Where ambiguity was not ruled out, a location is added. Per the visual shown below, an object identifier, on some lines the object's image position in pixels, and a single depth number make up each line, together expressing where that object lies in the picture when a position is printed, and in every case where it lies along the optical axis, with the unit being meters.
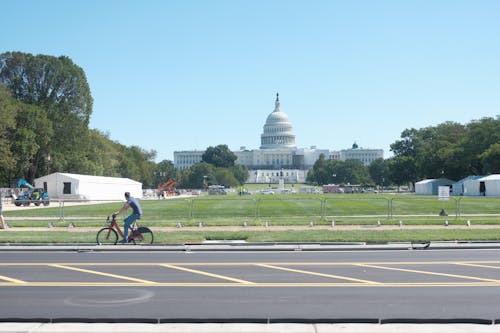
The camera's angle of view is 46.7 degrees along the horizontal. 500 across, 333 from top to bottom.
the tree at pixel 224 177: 177.12
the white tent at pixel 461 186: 79.06
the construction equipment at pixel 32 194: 57.21
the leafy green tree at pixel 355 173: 182.38
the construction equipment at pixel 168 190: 94.16
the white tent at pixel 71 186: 62.88
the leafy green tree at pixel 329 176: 198.20
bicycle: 20.98
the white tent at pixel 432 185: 91.00
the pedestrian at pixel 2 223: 27.25
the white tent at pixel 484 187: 70.62
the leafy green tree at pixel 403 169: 124.50
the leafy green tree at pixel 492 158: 82.31
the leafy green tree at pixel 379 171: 170.38
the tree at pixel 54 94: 72.94
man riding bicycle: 20.34
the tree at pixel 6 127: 61.64
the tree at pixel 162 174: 164.62
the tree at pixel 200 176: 166.75
